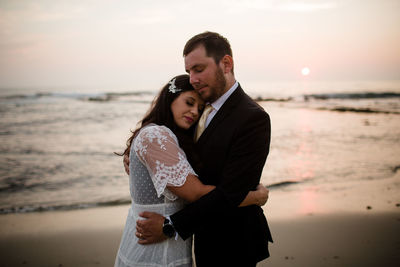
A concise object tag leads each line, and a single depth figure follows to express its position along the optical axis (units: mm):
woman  1971
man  2061
